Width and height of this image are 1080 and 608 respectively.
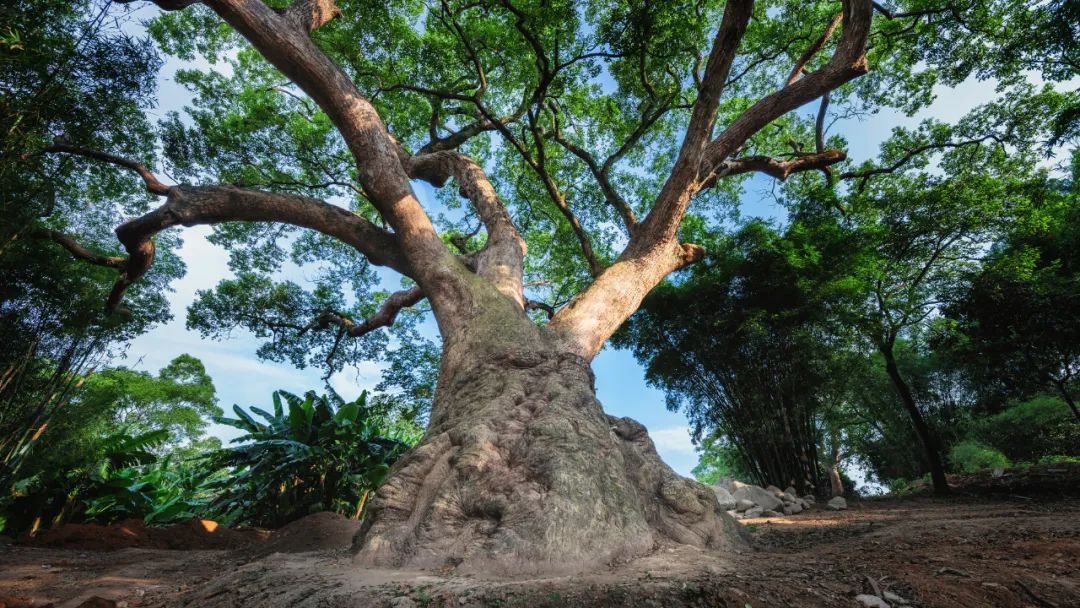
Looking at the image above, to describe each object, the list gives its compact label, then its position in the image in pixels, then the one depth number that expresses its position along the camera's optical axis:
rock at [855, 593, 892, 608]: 1.25
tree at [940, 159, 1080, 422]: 5.57
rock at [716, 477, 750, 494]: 7.46
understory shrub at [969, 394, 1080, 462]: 8.70
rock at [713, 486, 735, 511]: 6.42
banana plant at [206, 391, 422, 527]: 4.77
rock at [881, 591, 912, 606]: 1.26
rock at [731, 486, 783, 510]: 6.36
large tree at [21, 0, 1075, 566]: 2.12
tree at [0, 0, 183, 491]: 3.19
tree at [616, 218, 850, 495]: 6.82
